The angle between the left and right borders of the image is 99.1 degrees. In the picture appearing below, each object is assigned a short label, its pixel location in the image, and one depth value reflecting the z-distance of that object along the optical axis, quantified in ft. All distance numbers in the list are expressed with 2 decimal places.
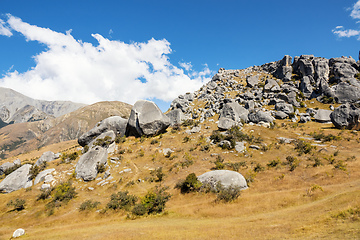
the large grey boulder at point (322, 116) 166.40
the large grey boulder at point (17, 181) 87.44
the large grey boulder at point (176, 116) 211.98
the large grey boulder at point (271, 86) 241.86
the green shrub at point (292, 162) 81.00
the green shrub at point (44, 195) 76.38
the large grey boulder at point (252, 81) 281.74
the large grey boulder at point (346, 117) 131.95
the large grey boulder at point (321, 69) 234.79
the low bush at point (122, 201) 65.10
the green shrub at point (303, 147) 98.22
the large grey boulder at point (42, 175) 90.79
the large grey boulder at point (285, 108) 188.14
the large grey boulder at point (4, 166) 125.29
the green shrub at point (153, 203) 61.16
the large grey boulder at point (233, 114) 156.91
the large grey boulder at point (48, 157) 121.84
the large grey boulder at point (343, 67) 219.82
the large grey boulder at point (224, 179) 68.13
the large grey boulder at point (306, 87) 228.84
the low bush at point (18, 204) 69.36
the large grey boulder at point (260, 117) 166.40
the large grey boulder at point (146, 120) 148.77
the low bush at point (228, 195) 60.75
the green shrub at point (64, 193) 73.92
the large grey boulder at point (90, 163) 91.63
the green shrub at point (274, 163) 86.94
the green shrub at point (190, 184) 71.40
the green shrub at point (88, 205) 66.74
